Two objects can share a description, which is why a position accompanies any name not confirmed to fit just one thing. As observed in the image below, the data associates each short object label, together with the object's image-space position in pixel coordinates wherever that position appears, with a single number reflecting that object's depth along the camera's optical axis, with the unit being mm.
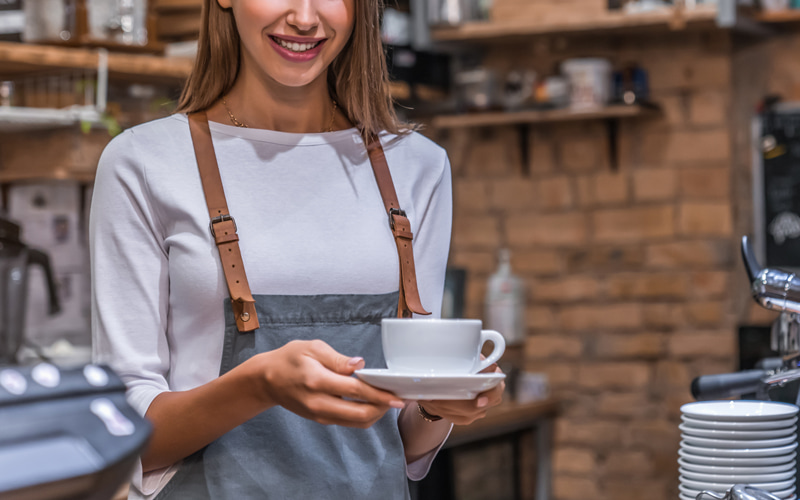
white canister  3209
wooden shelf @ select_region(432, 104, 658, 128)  3186
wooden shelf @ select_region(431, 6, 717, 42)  2998
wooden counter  2908
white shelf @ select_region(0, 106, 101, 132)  2447
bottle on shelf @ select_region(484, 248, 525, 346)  3379
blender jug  2482
